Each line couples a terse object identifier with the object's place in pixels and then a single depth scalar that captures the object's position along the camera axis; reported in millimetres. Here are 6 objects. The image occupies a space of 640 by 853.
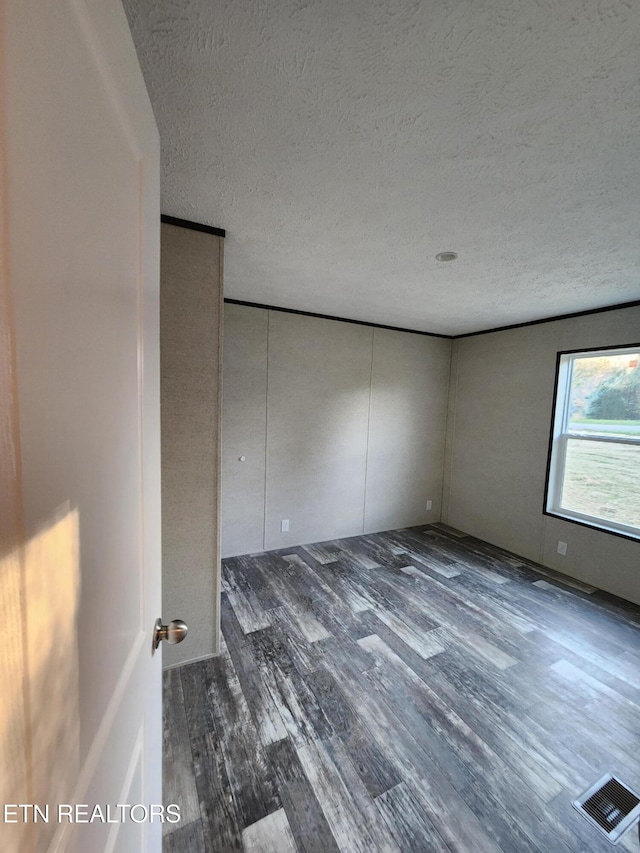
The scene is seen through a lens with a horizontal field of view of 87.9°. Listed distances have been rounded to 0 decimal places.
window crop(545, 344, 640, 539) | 2791
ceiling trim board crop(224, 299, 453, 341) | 3096
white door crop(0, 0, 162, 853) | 290
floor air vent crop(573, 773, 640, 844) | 1235
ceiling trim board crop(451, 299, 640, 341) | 2758
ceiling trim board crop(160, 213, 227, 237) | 1646
